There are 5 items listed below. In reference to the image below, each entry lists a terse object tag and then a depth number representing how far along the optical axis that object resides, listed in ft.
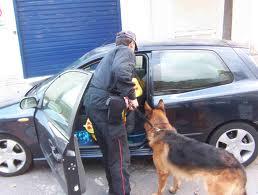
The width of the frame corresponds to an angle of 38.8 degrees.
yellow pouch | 13.66
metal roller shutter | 30.09
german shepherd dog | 10.28
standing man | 10.84
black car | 13.74
